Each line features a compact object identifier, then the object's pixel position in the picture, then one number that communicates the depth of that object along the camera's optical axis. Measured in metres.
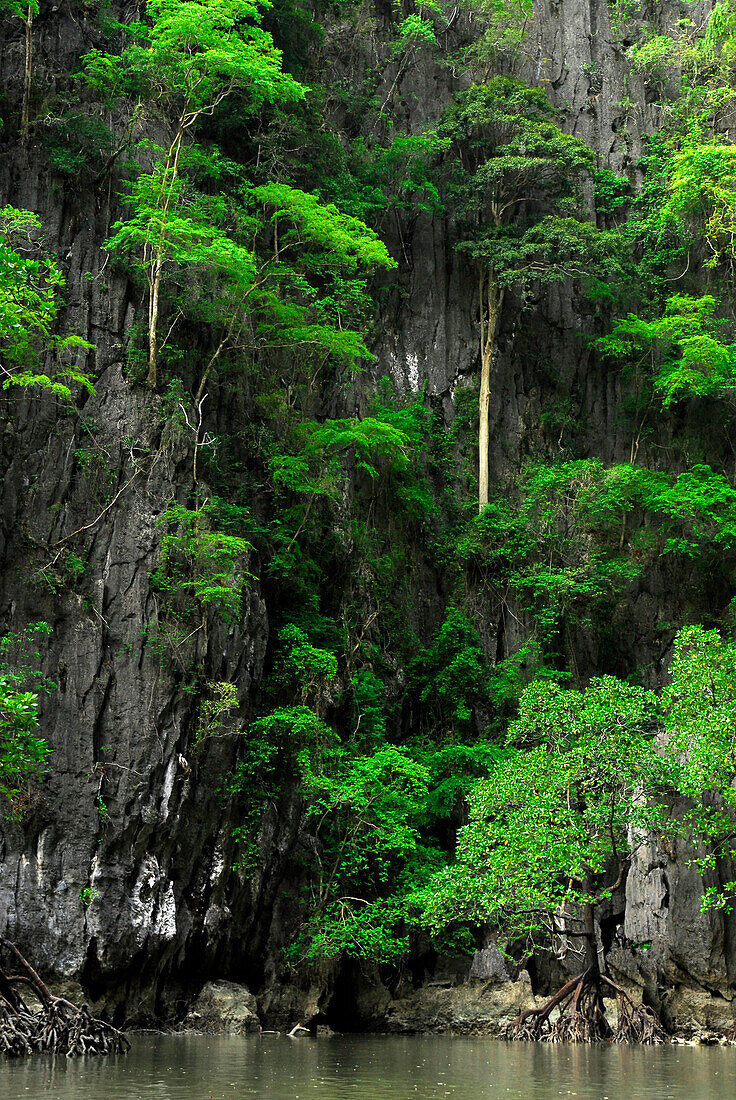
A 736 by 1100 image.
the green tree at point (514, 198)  31.47
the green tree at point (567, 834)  19.05
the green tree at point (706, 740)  19.44
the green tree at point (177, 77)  22.81
